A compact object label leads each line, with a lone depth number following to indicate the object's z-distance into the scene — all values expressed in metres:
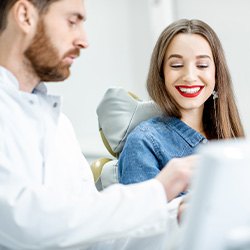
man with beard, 0.88
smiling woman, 1.53
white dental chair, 1.65
